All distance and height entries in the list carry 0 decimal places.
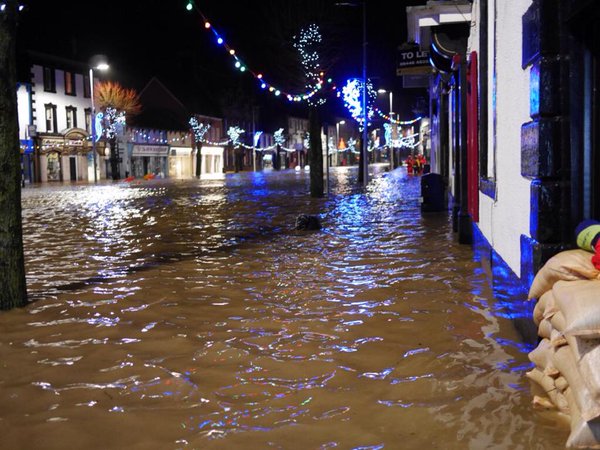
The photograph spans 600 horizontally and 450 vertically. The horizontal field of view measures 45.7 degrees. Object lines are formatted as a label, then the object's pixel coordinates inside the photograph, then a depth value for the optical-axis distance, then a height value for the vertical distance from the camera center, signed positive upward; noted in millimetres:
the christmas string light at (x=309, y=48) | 23812 +4261
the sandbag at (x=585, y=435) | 3094 -1164
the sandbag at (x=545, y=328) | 3863 -872
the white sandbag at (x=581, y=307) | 3113 -632
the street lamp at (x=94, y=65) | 46897 +7614
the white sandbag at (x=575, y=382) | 3064 -992
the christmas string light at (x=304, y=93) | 22148 +2729
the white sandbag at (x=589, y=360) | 3047 -843
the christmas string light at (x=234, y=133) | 76362 +4661
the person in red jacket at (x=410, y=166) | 44750 +404
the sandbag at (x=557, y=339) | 3598 -868
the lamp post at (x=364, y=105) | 30547 +2965
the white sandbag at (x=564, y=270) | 3625 -532
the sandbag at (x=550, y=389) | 3676 -1192
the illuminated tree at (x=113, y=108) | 51594 +5367
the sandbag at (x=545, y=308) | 3809 -757
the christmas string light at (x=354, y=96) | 32344 +3542
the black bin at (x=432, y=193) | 15344 -454
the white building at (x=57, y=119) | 48656 +4451
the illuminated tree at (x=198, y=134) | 66262 +4111
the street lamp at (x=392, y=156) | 61781 +1524
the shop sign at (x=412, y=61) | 19906 +3166
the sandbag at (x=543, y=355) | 3824 -1032
